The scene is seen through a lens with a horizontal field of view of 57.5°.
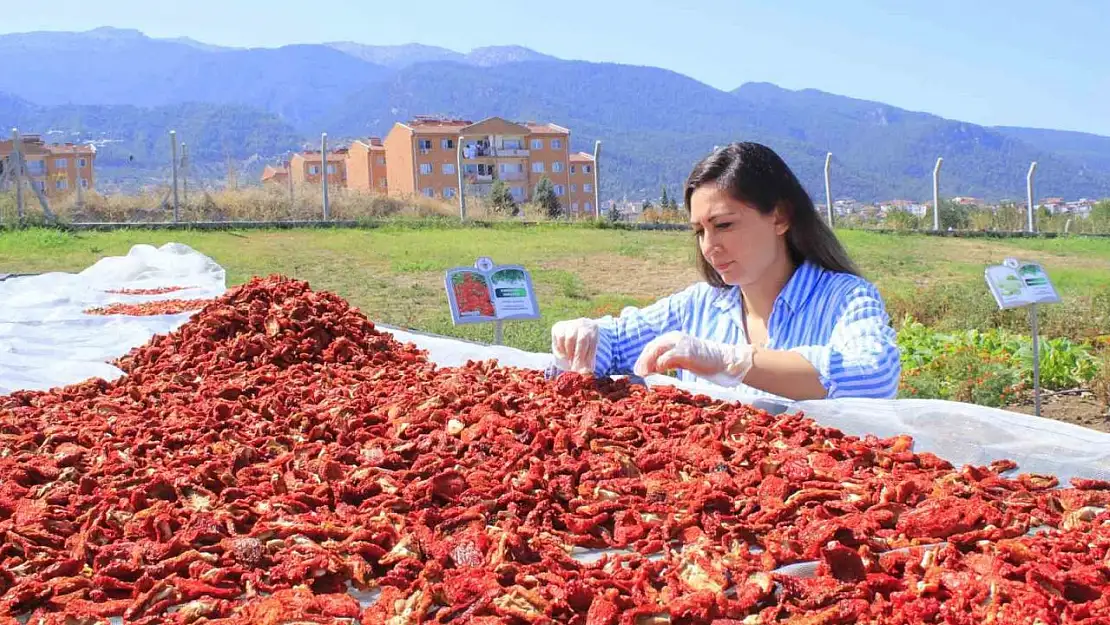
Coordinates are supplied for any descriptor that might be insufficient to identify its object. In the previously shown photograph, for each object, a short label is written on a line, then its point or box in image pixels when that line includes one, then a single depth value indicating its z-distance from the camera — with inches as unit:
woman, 97.6
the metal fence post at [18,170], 663.8
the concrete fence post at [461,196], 798.5
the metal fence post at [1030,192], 814.5
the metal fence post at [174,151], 713.0
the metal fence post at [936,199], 829.2
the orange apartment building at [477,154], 2984.7
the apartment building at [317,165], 3115.7
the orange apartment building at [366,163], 3085.6
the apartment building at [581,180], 4087.1
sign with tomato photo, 179.8
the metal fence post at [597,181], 800.9
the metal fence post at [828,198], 801.6
